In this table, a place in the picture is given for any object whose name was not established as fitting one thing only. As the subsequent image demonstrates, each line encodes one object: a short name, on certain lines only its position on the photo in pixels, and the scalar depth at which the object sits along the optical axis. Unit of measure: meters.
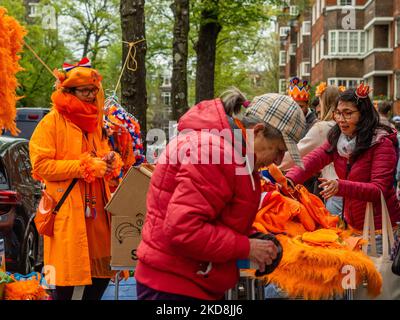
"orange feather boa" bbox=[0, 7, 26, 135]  4.39
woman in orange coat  5.13
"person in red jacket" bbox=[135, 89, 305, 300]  2.95
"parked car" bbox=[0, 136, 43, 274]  7.68
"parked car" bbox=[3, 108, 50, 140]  17.16
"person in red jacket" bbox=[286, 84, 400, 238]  4.98
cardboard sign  5.12
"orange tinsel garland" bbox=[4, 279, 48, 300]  4.58
